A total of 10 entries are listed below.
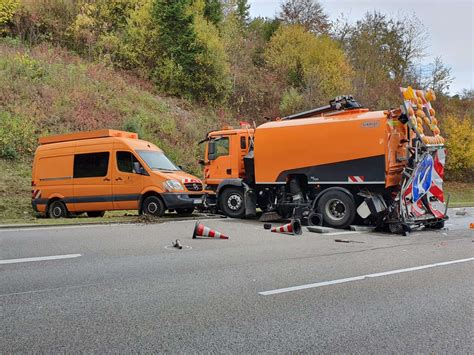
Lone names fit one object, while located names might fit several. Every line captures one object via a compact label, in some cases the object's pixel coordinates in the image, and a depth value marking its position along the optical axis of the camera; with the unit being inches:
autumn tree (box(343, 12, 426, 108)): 1879.9
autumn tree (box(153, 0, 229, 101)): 1280.8
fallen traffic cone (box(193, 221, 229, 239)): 414.6
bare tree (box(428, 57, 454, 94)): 1916.8
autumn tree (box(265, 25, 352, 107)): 1557.6
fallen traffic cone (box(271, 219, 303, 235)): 462.2
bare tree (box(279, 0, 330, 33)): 1985.7
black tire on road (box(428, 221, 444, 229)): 542.9
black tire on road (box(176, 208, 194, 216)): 616.7
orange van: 570.6
